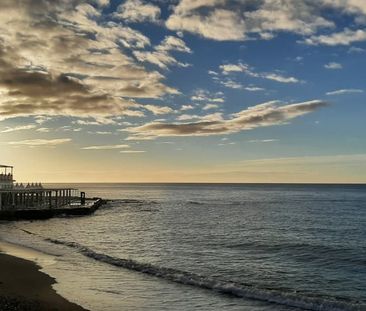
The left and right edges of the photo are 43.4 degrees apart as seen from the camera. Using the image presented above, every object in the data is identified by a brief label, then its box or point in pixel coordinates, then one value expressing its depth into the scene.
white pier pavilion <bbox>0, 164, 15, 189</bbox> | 64.16
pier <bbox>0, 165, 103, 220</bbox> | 56.88
